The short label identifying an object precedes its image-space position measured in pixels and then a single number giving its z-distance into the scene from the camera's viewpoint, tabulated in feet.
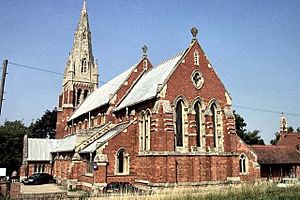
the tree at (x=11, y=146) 194.70
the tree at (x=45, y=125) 302.86
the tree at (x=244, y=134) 231.09
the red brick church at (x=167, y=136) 94.38
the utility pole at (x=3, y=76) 68.36
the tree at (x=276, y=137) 290.89
